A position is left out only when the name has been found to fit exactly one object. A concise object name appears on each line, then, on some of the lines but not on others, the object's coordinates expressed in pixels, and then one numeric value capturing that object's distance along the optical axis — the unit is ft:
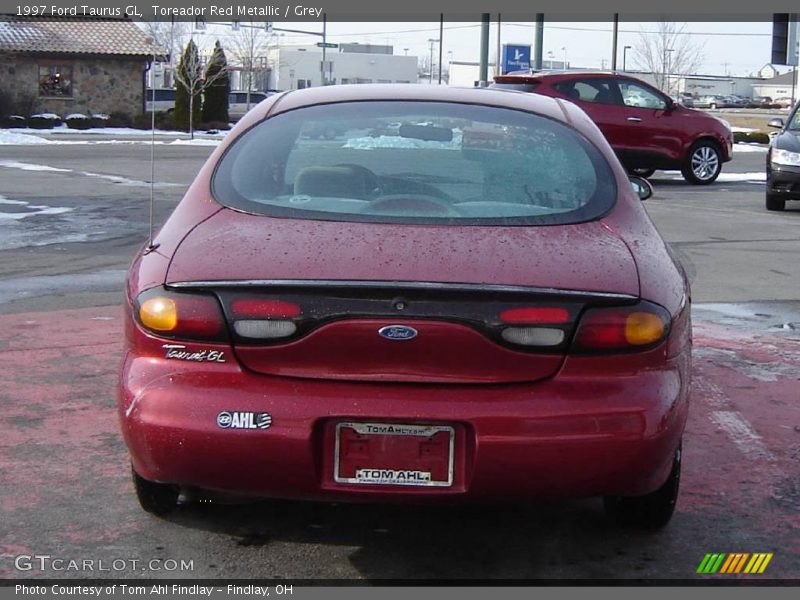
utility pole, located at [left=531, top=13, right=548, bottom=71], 111.96
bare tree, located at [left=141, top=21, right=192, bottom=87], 174.60
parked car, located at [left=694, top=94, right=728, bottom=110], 281.74
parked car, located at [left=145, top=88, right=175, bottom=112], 164.25
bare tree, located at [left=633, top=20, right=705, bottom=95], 183.80
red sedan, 10.84
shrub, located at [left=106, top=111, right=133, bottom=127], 144.46
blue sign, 129.29
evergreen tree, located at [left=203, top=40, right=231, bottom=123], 141.18
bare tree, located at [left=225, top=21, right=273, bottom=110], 210.59
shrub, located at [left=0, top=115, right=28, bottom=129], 136.05
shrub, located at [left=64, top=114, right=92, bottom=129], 138.18
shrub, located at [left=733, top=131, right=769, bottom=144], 117.70
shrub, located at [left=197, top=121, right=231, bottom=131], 139.95
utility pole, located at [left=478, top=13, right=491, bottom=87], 113.60
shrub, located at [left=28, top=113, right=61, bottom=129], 136.56
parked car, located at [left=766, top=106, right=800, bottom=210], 48.19
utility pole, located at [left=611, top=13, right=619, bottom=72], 115.75
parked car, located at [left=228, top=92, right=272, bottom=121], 177.82
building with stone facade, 150.61
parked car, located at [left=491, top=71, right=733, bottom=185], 61.93
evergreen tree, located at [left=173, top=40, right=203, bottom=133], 134.24
